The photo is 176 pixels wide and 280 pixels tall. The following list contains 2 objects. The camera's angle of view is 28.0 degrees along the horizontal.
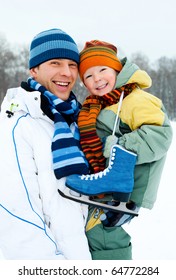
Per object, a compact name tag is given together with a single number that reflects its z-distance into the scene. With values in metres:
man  1.88
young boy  2.07
